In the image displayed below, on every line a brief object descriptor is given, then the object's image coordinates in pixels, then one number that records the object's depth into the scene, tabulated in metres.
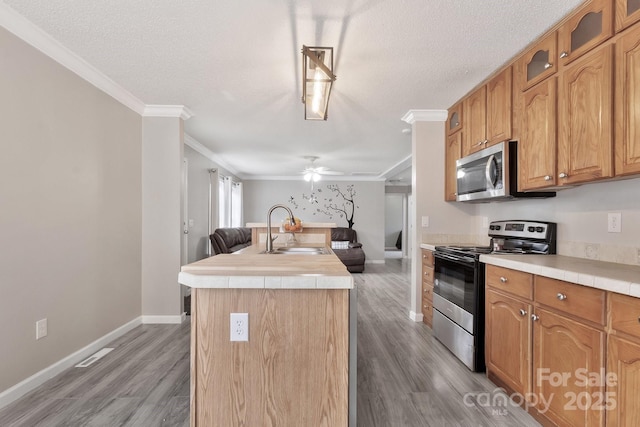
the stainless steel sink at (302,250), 2.67
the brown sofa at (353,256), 6.75
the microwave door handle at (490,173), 2.52
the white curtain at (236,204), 7.71
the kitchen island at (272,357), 1.29
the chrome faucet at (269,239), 2.34
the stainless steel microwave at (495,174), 2.42
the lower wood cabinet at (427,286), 3.27
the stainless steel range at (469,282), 2.35
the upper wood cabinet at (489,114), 2.48
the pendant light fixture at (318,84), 1.71
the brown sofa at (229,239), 5.22
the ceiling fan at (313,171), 6.11
